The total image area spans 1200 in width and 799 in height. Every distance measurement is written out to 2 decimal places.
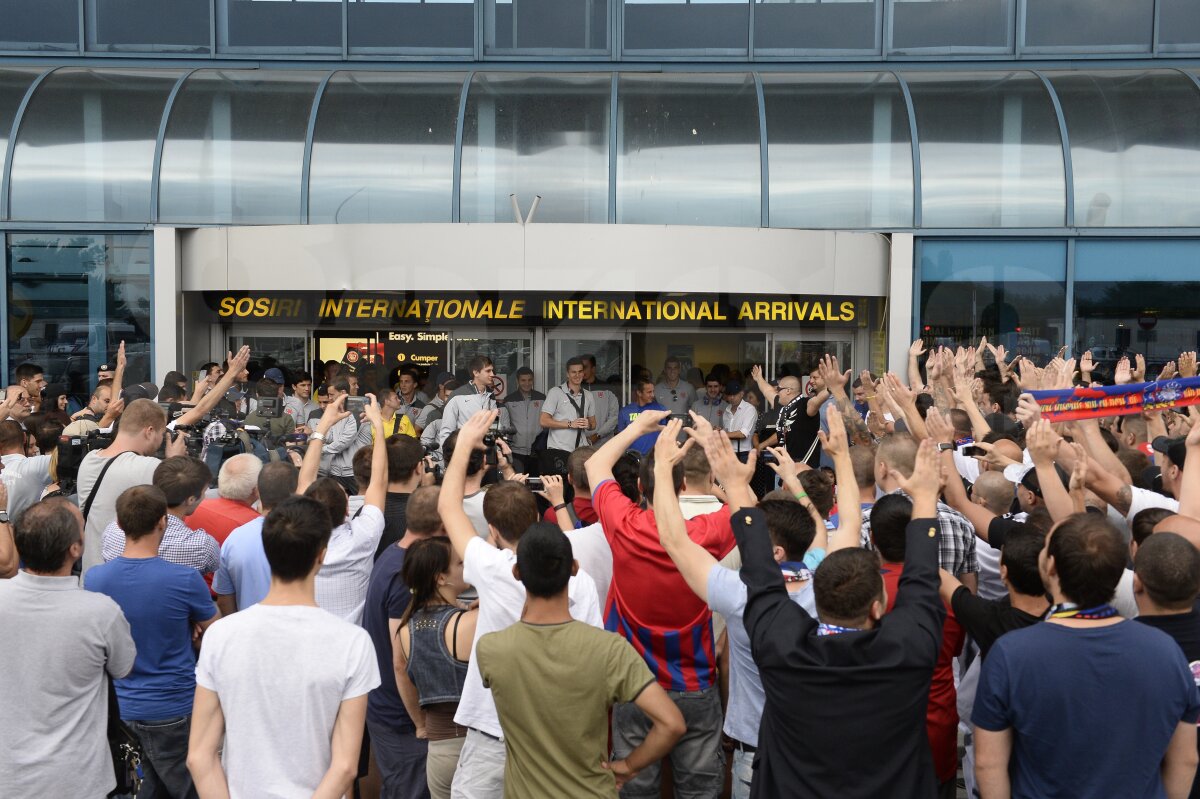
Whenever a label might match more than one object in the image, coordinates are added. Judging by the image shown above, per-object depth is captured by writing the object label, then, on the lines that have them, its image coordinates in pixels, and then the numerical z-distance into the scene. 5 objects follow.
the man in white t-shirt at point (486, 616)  3.73
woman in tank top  3.92
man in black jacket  3.04
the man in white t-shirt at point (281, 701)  3.24
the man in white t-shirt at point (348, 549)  4.63
